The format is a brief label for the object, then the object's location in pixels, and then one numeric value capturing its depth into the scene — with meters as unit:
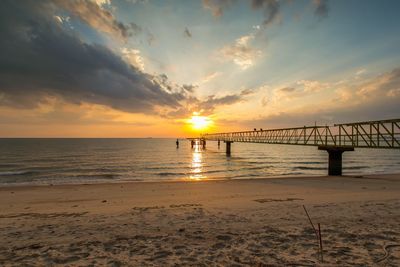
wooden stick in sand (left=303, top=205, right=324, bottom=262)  5.46
